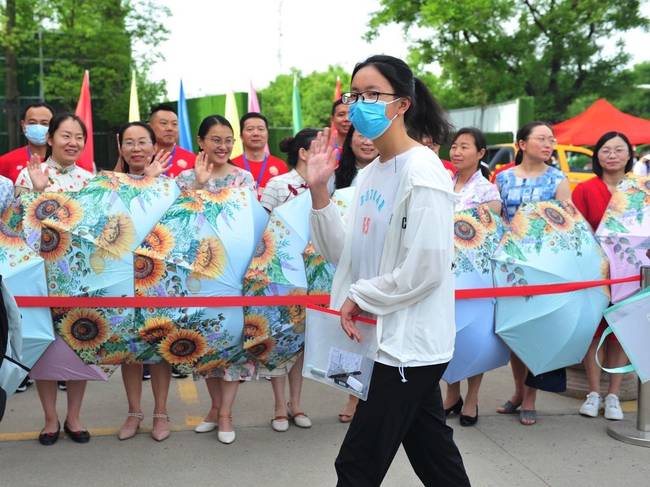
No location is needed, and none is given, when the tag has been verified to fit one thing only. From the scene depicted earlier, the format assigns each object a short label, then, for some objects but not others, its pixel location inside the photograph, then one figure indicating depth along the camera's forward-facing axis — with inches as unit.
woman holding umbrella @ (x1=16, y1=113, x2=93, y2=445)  157.0
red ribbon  140.7
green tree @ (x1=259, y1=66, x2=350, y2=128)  2319.1
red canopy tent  649.6
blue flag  416.2
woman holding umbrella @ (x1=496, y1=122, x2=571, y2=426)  176.6
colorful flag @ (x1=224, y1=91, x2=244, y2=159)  398.8
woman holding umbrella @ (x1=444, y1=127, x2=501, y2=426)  171.0
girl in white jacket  90.7
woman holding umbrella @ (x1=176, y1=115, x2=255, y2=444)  156.8
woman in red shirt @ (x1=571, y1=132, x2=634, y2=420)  178.7
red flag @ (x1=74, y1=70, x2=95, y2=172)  292.0
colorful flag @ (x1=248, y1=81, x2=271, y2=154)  427.8
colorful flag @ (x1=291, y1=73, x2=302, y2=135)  432.1
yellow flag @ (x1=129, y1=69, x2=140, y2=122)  377.5
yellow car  495.2
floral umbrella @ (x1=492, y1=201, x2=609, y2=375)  152.7
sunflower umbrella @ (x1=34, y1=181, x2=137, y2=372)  139.6
